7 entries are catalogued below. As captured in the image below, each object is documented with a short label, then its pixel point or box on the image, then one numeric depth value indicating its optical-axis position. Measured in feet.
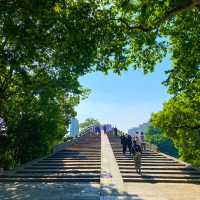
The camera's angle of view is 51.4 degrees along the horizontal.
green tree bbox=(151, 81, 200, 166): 47.39
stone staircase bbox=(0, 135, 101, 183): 30.22
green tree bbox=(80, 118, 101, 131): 253.99
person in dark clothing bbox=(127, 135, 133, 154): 47.66
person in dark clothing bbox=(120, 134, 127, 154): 49.39
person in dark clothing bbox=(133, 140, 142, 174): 33.01
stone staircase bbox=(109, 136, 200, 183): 30.00
